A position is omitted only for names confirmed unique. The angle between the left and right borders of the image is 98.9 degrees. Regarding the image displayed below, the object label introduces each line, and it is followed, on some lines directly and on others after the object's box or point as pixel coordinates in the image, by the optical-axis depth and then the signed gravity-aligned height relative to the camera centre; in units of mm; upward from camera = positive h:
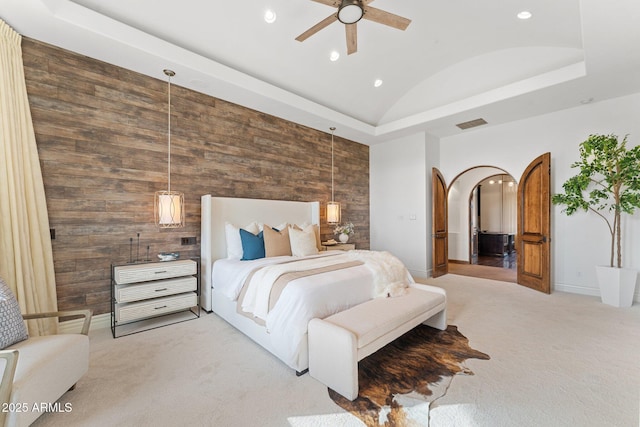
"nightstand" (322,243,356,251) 5246 -639
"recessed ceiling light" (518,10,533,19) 3287 +2414
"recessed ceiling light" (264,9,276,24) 3191 +2339
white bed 2311 -691
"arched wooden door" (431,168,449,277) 5762 -242
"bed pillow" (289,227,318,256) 4031 -420
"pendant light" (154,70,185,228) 3406 +139
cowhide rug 1847 -1324
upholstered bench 1962 -957
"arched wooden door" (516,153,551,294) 4535 -234
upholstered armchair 1418 -900
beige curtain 2482 +125
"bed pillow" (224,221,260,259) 3871 -369
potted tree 3783 +280
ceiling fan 2346 +1813
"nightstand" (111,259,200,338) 3006 -896
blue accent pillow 3707 -424
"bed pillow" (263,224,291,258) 3822 -401
